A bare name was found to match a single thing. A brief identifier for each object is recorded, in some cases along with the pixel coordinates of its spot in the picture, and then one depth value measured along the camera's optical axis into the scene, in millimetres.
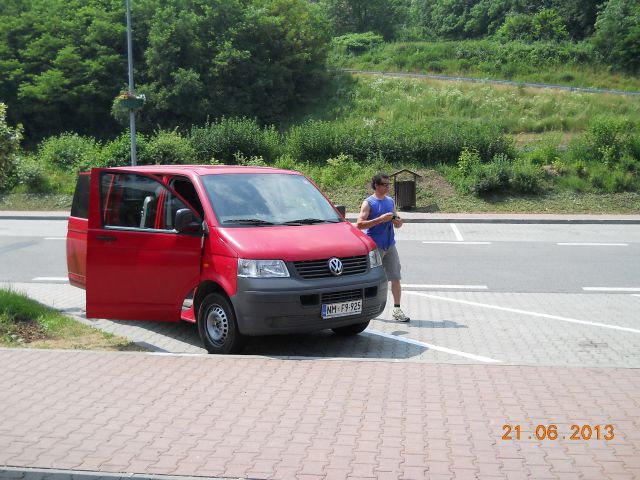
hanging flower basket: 17953
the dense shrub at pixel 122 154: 27703
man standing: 9039
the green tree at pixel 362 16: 82188
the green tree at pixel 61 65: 46969
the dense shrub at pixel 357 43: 68500
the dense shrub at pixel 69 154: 30156
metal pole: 22741
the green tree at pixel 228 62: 46469
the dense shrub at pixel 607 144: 26266
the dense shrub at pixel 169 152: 27656
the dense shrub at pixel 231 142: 28922
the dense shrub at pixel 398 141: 27297
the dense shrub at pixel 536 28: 67562
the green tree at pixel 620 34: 55609
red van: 7113
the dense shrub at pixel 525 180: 24516
